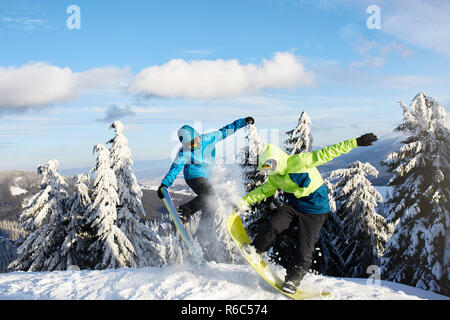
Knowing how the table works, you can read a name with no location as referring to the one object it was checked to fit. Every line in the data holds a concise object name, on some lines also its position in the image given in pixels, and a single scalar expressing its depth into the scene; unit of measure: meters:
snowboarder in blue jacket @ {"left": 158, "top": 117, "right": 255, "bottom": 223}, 6.80
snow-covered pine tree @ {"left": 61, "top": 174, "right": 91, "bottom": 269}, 16.58
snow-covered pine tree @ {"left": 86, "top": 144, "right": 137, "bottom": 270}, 15.77
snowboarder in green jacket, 5.10
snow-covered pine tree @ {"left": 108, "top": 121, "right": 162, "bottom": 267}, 17.11
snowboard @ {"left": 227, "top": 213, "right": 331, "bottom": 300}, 5.28
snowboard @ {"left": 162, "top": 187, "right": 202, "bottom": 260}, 6.61
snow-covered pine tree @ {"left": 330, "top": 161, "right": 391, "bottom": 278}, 17.47
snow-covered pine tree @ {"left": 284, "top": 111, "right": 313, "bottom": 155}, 14.03
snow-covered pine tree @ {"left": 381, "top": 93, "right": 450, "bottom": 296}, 11.46
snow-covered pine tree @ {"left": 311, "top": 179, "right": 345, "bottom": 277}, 15.02
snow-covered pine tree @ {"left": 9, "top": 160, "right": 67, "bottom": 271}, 16.55
